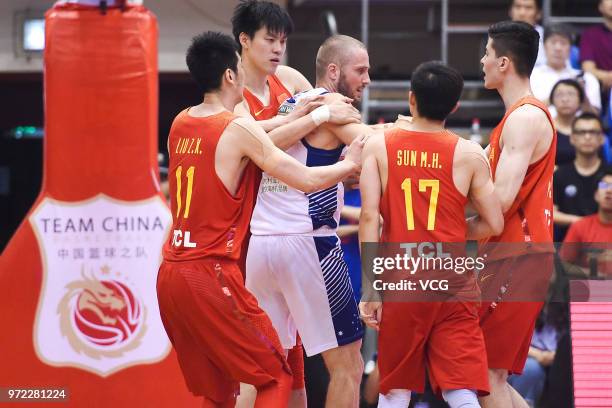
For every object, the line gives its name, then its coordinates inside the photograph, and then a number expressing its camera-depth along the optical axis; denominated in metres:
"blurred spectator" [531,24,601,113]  20.50
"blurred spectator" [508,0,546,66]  21.15
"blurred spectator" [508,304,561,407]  16.84
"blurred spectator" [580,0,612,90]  21.49
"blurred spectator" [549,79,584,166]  19.18
